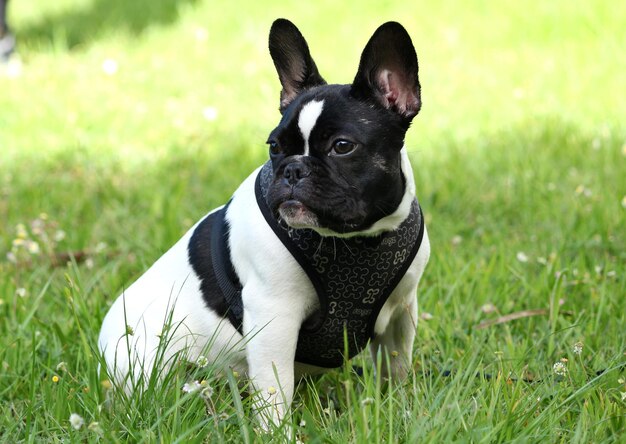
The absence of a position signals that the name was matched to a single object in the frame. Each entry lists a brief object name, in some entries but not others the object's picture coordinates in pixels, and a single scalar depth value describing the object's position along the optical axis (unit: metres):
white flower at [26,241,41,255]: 8.72
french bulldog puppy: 5.05
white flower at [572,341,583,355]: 5.71
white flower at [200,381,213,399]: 4.57
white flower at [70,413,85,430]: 4.29
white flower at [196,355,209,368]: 5.16
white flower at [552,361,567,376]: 5.46
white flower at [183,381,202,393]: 4.63
